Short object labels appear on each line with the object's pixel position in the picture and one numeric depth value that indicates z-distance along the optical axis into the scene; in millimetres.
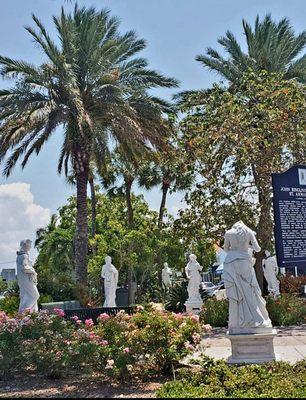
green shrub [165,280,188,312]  20203
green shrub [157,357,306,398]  5953
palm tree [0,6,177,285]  17625
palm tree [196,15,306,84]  20766
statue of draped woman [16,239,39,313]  12797
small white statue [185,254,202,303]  19172
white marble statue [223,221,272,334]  8531
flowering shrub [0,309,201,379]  7602
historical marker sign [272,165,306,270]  7816
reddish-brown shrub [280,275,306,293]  26219
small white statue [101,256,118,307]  21141
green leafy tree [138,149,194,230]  17875
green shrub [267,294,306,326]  14648
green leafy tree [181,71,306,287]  16078
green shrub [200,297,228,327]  15375
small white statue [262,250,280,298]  22656
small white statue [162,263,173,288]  28648
